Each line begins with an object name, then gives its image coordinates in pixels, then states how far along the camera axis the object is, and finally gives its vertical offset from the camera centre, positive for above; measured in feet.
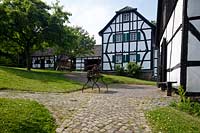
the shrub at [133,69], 59.78 -0.49
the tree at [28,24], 44.10 +13.39
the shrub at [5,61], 64.52 +2.40
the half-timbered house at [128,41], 61.54 +11.77
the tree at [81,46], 73.54 +11.21
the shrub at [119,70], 61.26 -1.00
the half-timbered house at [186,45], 15.33 +2.75
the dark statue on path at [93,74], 23.73 -1.10
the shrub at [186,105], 13.67 -3.64
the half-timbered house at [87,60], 76.73 +3.95
